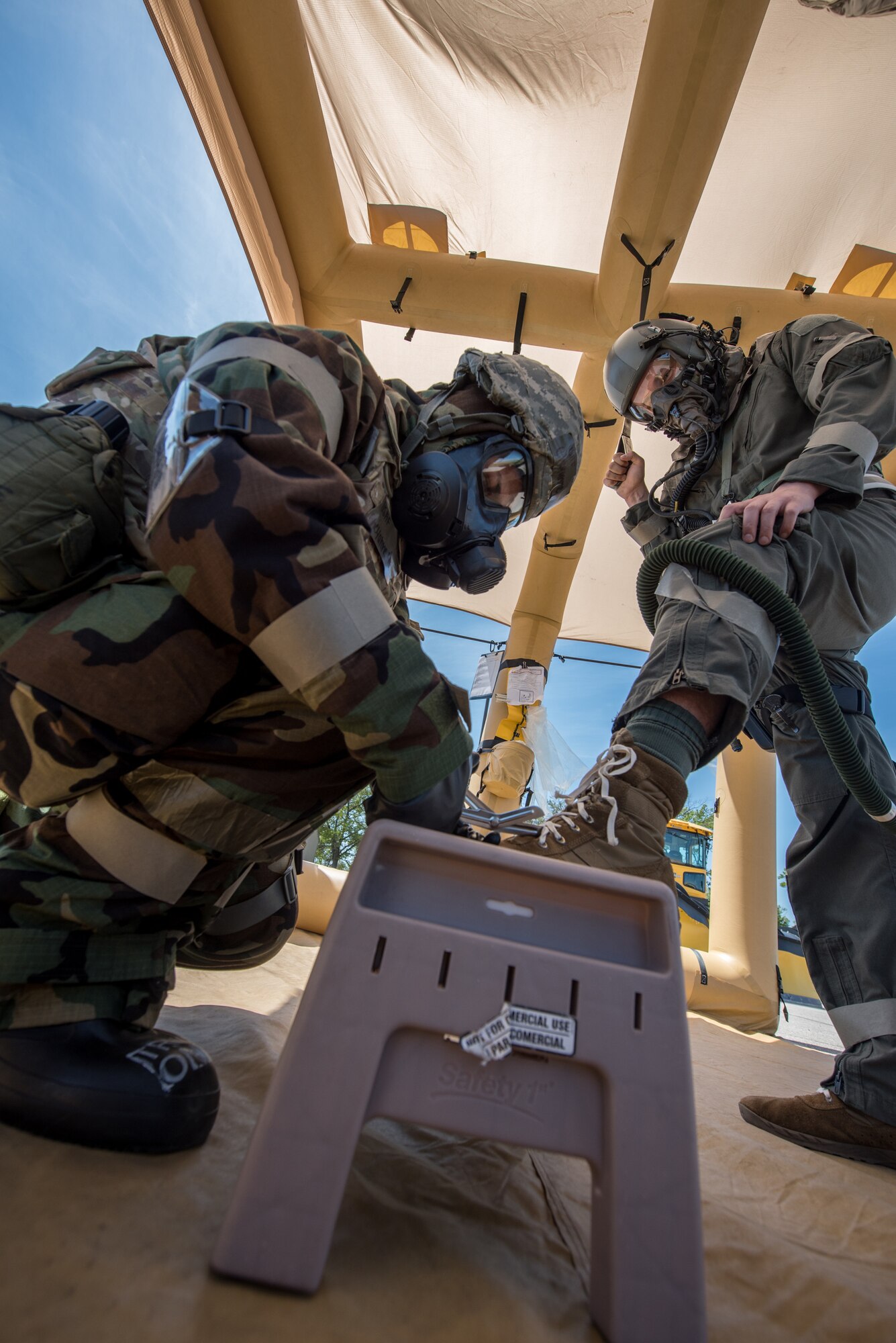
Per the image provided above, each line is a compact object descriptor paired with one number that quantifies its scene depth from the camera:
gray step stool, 0.47
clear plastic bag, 4.30
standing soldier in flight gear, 1.15
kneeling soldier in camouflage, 0.73
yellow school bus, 7.77
